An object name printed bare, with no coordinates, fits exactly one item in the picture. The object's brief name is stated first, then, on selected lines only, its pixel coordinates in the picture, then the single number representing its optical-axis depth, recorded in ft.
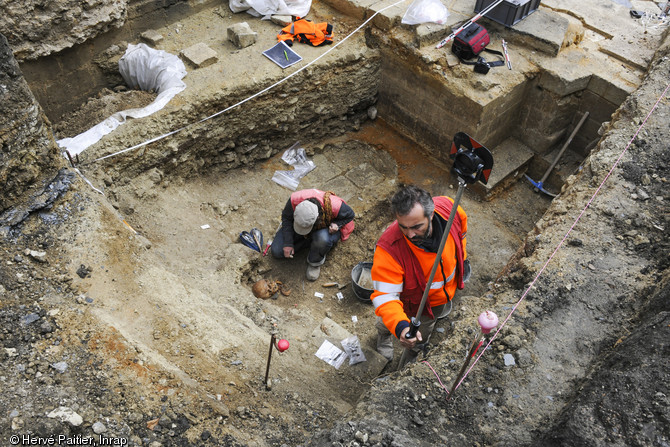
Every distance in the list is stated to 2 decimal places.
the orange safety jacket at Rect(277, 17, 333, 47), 22.11
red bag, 21.24
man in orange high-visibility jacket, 11.87
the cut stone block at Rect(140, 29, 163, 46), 21.45
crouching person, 17.92
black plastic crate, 21.75
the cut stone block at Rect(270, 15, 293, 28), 22.65
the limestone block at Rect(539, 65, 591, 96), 21.03
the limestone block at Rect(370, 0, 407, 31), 22.31
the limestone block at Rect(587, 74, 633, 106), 20.77
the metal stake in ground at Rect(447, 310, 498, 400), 9.57
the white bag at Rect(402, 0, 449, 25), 22.03
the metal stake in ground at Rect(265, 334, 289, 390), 12.39
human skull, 18.28
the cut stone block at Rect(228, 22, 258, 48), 21.31
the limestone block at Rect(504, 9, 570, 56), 21.65
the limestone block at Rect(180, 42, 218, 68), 20.45
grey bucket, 18.29
